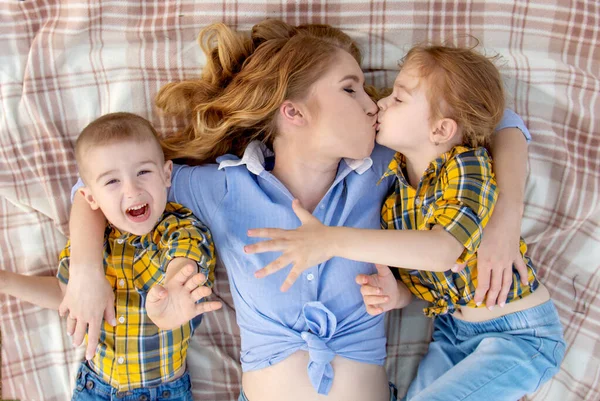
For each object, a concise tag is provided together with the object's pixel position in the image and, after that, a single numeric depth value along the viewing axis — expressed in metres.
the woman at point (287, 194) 1.61
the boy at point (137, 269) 1.50
